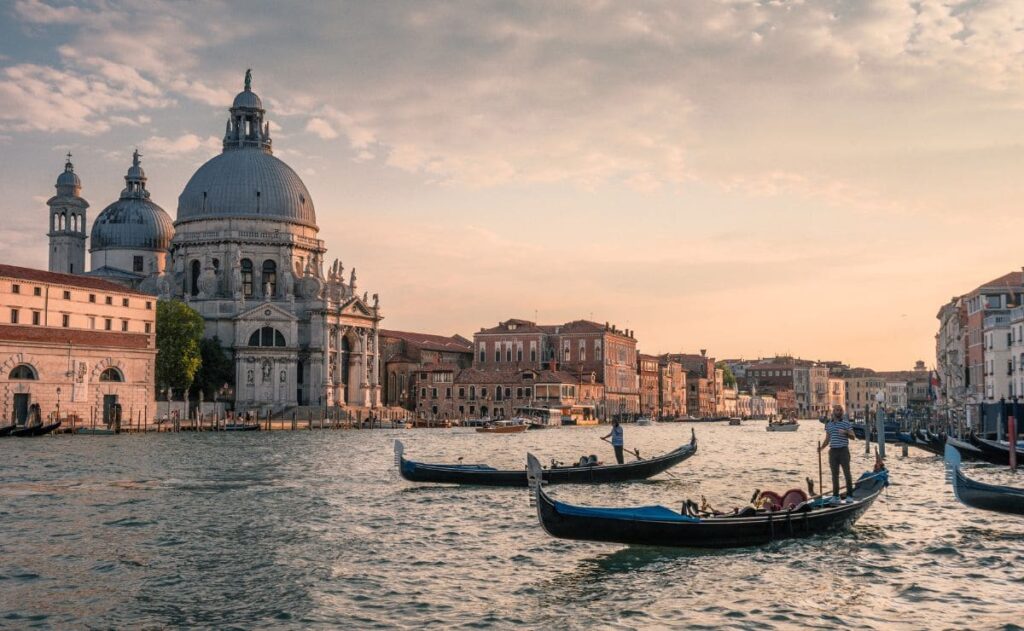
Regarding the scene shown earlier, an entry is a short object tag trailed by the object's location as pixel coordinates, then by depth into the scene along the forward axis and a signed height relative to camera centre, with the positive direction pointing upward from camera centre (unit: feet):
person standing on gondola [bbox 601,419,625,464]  81.10 -4.19
